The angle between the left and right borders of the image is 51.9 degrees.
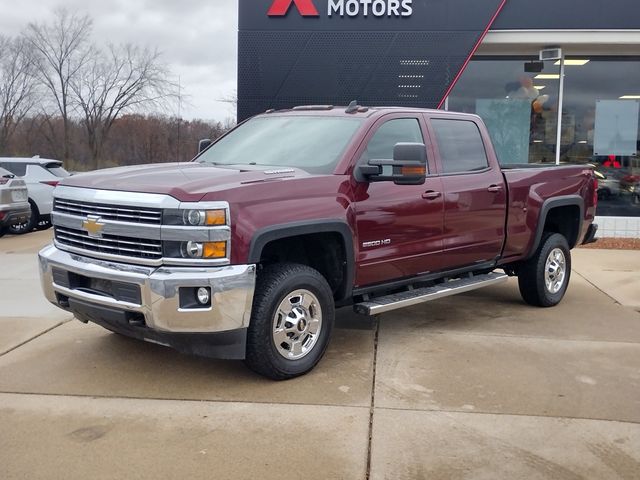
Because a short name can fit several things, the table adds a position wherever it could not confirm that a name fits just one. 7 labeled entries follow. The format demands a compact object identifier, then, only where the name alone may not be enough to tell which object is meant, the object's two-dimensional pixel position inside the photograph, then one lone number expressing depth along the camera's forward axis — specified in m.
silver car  11.91
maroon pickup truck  4.17
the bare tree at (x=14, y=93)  39.53
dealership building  12.13
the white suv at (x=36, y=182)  13.76
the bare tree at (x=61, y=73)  40.53
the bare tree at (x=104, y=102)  41.78
